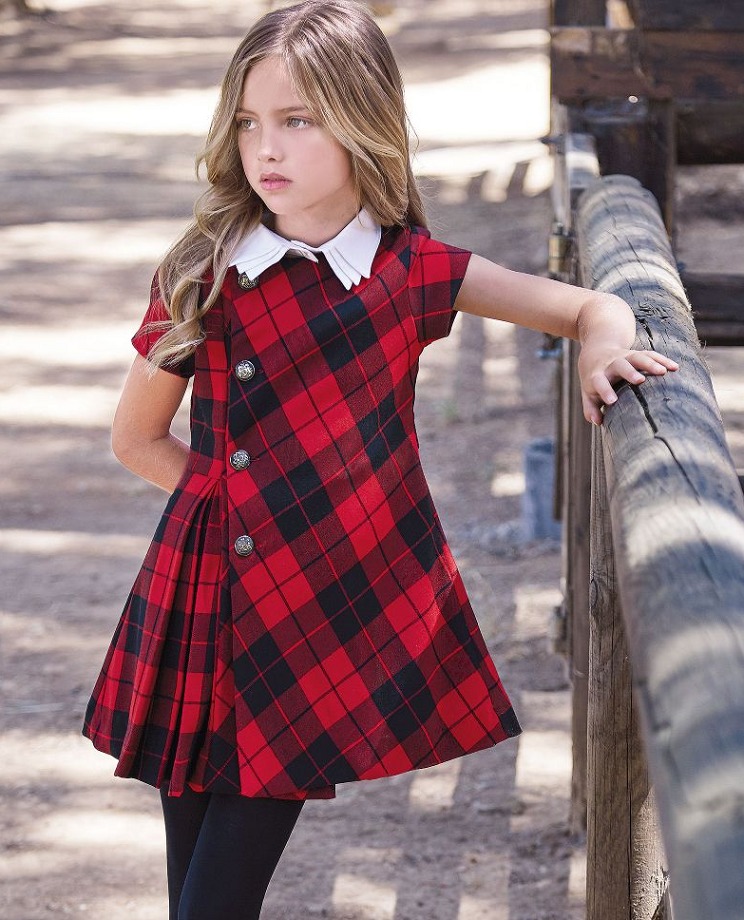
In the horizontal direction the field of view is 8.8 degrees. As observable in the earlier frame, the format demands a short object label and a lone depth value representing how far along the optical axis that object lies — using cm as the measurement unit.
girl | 468
